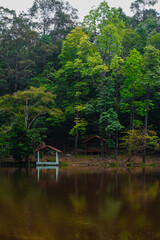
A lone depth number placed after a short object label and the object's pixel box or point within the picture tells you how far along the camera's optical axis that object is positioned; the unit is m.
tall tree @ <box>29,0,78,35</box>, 47.19
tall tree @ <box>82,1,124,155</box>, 28.98
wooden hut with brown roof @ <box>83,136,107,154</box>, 31.20
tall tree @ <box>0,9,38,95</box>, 36.25
